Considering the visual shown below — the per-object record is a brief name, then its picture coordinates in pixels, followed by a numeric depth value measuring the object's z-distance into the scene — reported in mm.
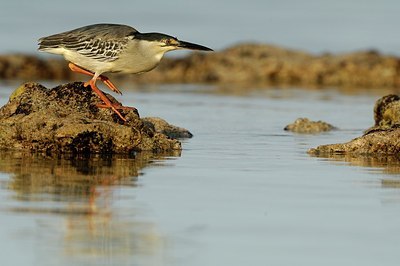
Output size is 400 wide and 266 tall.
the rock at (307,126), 16219
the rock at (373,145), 12820
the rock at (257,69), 28188
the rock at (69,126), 12430
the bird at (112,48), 13172
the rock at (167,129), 14812
